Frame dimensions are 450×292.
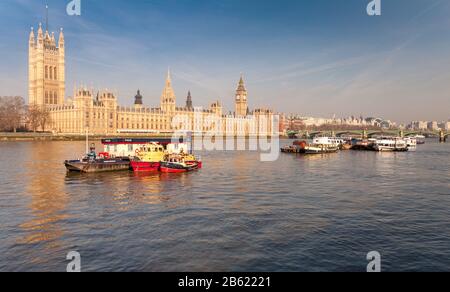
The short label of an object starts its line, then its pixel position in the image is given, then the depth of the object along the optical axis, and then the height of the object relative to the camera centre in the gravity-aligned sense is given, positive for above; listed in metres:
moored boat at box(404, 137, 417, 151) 106.29 -2.59
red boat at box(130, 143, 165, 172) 45.94 -2.78
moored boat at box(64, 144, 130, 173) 43.94 -3.36
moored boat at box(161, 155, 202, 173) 46.00 -3.58
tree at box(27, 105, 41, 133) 145.00 +7.65
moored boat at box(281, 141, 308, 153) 86.86 -2.92
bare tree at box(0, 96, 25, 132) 135.62 +9.15
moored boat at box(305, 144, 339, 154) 85.69 -3.07
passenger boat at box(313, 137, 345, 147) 99.62 -1.52
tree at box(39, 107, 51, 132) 151.62 +7.96
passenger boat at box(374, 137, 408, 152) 98.56 -2.82
